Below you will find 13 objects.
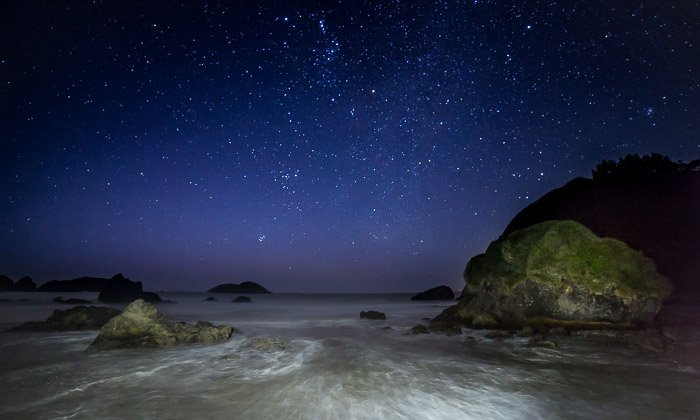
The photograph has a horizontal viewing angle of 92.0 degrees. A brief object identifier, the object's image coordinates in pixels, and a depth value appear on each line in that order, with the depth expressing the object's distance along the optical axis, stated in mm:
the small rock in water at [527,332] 14507
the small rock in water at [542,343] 11999
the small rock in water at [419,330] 16703
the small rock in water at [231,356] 10684
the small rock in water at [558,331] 14284
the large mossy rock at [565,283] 14266
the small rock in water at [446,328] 15895
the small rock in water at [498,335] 14180
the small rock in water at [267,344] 12506
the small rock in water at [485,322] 17031
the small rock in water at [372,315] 26602
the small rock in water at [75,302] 39894
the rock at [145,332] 12125
